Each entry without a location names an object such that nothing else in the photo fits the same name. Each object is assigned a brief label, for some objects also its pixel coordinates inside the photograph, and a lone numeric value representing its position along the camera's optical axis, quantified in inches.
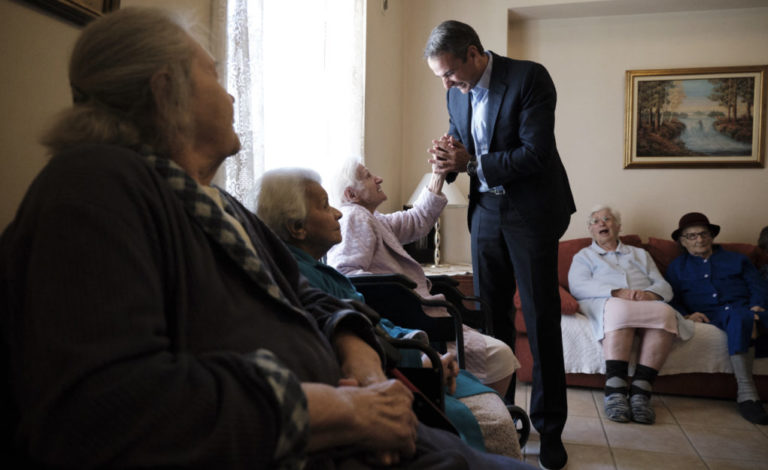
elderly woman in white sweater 123.0
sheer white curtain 80.4
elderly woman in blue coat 125.0
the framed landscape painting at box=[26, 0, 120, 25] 51.4
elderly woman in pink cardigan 82.3
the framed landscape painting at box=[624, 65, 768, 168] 170.2
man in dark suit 90.0
